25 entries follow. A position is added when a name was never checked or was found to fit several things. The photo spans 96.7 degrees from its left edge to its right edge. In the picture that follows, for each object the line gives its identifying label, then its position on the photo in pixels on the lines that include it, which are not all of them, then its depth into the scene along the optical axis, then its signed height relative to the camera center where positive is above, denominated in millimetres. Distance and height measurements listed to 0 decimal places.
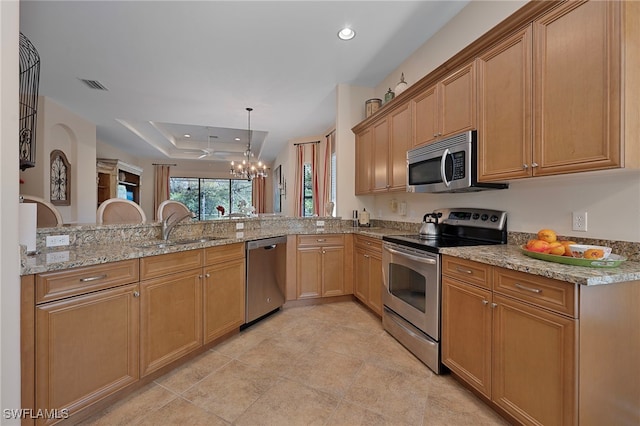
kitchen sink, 2068 -246
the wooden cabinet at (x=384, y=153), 2924 +686
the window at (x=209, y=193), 9405 +662
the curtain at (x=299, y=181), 6664 +739
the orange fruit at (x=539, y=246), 1464 -177
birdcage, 2378 +1383
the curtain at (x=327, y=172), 5918 +867
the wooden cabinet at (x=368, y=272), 2912 -655
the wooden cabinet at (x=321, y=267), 3336 -648
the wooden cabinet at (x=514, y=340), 1227 -656
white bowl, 1343 -181
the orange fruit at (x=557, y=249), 1410 -182
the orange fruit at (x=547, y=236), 1528 -127
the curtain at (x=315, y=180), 6332 +719
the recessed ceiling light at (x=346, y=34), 2615 +1678
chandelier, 5867 +914
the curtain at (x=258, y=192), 9828 +701
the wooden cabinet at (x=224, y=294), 2281 -701
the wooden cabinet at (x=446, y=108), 2062 +852
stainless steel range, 2014 -468
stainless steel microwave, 2035 +367
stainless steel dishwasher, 2730 -653
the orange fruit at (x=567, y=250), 1409 -187
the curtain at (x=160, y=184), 8797 +872
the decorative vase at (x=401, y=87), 2969 +1319
